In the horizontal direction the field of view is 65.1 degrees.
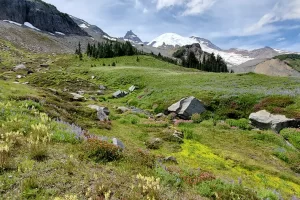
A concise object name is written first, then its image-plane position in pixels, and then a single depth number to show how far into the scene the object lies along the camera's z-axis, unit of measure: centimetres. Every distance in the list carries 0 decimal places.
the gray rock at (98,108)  2213
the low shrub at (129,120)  2222
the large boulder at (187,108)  2650
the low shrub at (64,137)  1012
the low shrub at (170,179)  792
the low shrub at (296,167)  1593
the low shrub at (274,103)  2595
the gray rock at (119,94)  3972
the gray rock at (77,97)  2934
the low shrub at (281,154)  1726
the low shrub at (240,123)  2369
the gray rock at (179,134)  1924
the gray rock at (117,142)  1203
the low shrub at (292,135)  2050
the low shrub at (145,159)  924
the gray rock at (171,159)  1244
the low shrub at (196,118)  2522
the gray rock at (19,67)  6634
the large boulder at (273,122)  2305
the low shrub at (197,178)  848
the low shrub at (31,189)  626
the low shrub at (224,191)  768
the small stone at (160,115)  2741
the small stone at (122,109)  2723
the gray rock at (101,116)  2028
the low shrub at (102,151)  907
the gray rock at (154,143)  1608
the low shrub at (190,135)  1967
